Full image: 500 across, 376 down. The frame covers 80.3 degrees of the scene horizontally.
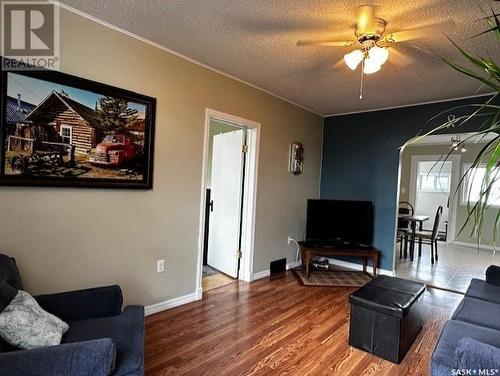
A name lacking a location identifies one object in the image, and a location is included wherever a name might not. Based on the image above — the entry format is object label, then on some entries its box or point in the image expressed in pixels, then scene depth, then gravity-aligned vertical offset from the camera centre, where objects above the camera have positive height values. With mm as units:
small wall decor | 4285 +360
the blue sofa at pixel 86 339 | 1178 -806
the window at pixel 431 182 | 7632 +189
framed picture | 1946 +281
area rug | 3828 -1280
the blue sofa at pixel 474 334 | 1263 -798
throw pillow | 1363 -761
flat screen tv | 4141 -534
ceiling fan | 2041 +1141
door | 3861 -311
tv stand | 3959 -907
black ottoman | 2154 -1002
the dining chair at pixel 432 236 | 5082 -819
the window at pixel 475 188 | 6352 +72
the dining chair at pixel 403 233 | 5133 -780
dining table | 5127 -591
